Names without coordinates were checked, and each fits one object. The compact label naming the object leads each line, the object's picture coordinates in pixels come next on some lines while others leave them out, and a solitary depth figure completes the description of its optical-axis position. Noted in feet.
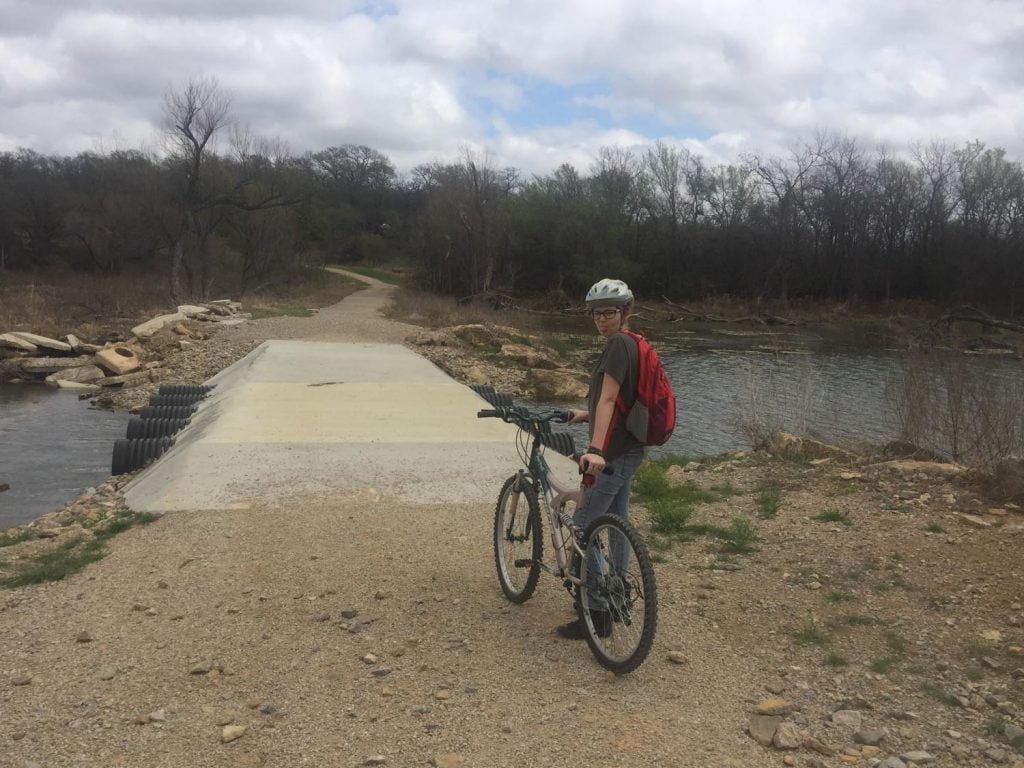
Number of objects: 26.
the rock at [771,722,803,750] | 10.38
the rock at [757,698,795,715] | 11.25
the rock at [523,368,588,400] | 55.77
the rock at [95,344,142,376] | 63.05
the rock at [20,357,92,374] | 65.98
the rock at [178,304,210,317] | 84.04
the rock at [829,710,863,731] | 10.85
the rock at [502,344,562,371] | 68.28
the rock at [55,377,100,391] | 59.91
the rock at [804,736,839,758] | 10.26
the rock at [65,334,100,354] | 71.46
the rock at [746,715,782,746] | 10.57
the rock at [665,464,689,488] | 25.16
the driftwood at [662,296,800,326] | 140.26
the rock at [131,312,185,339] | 72.64
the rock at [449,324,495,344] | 75.97
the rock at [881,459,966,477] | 23.27
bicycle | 11.77
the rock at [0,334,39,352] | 69.36
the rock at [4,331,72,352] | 70.79
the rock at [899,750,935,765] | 9.98
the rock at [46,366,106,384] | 62.95
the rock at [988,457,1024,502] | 20.49
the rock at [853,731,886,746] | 10.43
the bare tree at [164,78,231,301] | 105.81
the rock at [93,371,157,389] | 59.00
